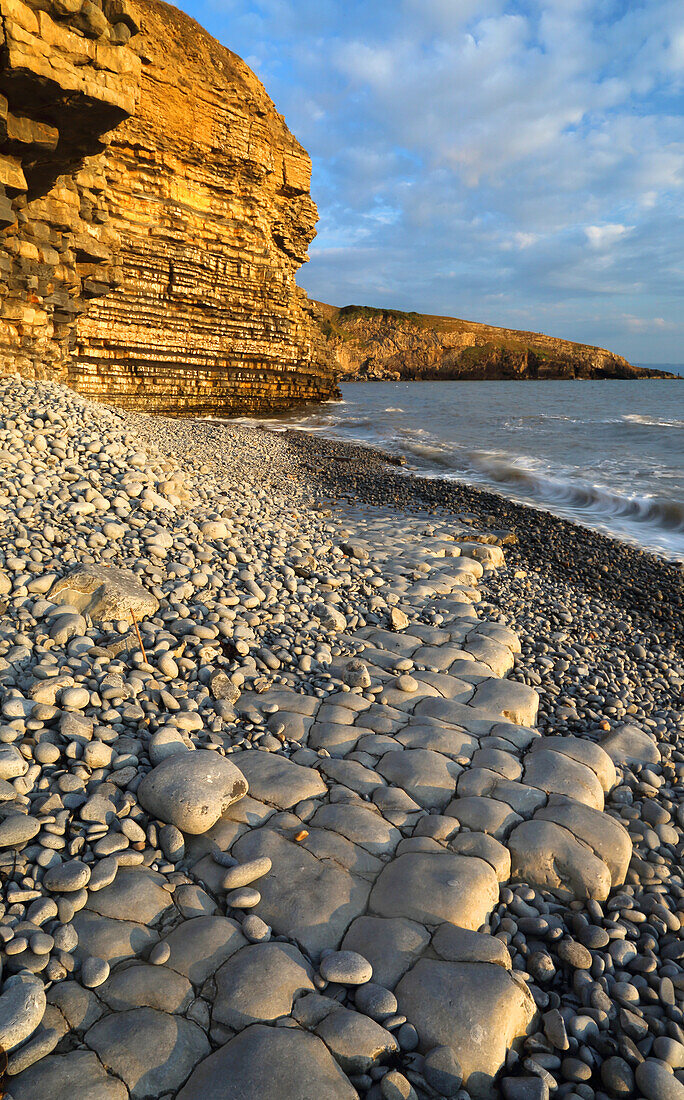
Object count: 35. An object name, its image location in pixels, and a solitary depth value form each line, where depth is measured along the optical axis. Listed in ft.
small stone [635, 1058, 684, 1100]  5.87
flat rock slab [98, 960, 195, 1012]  5.71
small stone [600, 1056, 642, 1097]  5.91
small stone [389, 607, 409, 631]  16.21
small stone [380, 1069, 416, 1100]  5.33
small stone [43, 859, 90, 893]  6.57
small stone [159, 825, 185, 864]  7.63
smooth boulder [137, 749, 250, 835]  7.95
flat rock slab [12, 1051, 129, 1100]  4.84
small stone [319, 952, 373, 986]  6.26
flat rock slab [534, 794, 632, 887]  8.93
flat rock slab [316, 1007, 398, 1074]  5.53
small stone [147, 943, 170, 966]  6.17
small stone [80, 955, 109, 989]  5.75
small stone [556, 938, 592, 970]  7.28
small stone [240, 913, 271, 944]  6.68
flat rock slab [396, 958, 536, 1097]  5.80
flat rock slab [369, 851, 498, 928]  7.32
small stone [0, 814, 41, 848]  6.87
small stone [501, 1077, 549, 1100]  5.60
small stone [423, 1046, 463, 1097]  5.57
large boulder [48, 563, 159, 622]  12.71
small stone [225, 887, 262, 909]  7.04
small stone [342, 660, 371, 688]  12.69
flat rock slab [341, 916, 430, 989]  6.56
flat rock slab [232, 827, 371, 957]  6.96
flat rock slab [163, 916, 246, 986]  6.17
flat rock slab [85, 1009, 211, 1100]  5.15
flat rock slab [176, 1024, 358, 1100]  5.08
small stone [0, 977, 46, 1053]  5.09
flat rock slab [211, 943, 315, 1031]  5.79
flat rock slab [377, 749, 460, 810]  9.51
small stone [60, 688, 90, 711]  9.46
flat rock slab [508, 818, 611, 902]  8.43
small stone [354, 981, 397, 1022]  6.03
